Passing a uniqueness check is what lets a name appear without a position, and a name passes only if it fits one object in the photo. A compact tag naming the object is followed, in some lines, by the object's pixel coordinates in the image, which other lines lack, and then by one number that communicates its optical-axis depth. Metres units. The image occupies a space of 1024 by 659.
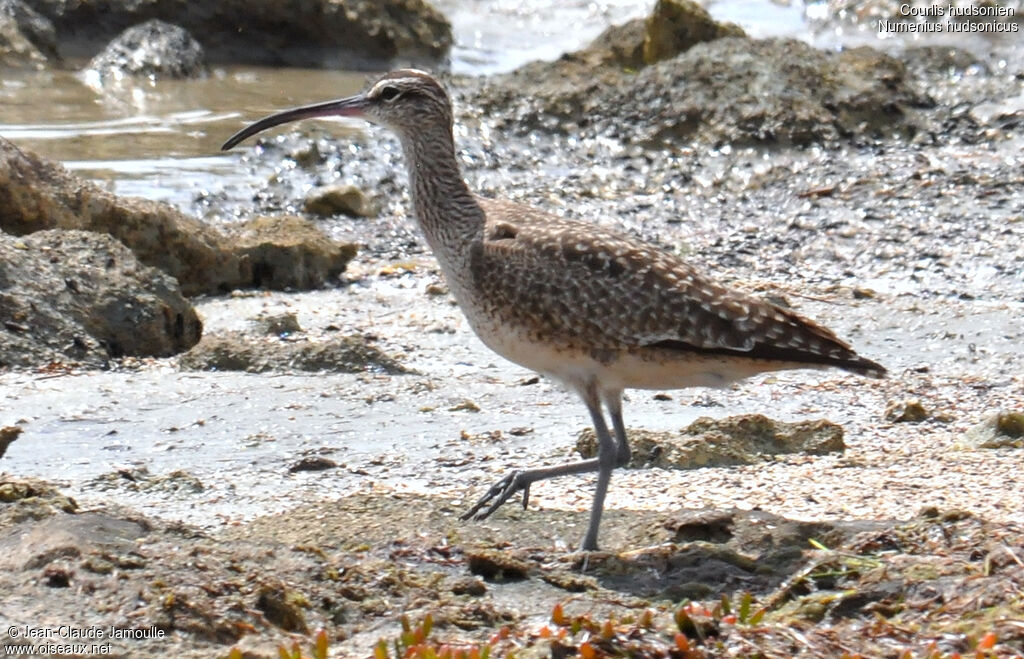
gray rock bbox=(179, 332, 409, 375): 8.45
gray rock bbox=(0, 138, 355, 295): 9.73
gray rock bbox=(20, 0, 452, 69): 17.91
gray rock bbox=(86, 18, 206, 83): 16.70
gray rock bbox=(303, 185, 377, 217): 12.42
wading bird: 6.48
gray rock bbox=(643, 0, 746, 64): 15.59
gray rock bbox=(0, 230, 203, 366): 8.38
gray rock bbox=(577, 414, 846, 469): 7.04
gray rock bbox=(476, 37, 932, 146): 13.70
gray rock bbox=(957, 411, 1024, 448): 7.23
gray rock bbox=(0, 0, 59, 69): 16.78
